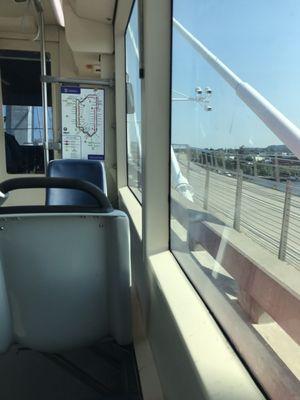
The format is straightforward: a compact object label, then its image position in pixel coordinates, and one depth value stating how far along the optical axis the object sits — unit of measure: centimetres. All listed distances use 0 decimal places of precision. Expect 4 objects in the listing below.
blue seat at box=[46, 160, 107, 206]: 243
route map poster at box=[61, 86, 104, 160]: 390
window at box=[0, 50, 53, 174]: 415
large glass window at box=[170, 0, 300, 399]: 72
